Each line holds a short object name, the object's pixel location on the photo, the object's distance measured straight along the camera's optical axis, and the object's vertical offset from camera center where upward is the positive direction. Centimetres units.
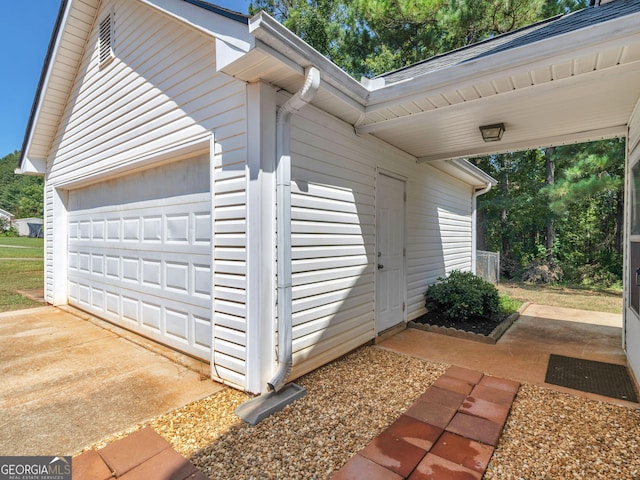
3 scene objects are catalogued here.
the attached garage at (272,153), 256 +91
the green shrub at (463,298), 500 -100
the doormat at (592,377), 290 -138
